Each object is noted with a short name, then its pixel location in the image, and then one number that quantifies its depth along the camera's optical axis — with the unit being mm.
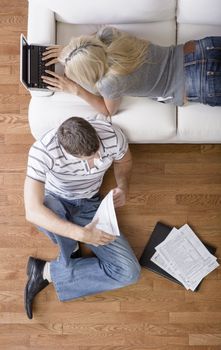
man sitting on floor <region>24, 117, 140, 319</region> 1773
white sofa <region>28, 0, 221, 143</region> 1977
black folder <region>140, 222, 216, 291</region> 2303
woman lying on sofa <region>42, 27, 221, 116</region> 1717
